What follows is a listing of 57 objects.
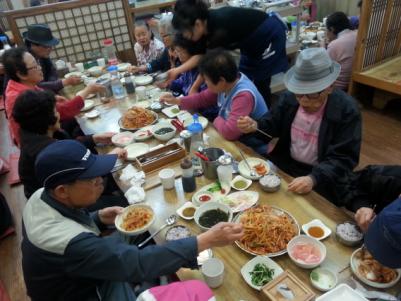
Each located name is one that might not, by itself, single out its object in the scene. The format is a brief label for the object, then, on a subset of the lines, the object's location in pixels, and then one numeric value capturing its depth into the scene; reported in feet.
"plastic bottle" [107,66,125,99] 11.89
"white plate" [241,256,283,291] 4.60
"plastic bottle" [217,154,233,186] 6.51
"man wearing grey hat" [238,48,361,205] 6.52
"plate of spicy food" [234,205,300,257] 5.07
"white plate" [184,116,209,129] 8.96
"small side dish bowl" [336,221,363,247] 4.89
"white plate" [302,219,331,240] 5.14
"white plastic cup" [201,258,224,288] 4.53
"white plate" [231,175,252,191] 6.46
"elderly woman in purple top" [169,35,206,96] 11.34
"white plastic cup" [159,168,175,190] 6.65
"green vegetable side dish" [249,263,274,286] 4.55
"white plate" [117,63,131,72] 14.84
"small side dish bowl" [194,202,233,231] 5.69
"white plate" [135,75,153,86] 12.98
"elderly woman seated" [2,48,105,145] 10.23
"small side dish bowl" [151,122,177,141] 8.57
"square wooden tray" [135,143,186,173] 7.38
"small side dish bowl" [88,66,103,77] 14.52
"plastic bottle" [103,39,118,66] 16.57
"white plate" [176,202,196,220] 5.92
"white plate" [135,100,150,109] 10.81
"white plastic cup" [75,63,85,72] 15.43
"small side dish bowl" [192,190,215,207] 6.18
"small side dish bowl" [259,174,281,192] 6.23
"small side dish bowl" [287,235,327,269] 4.67
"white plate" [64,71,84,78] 14.60
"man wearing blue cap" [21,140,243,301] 4.41
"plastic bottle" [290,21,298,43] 16.95
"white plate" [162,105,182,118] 9.97
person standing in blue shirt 10.05
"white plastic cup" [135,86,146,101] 11.57
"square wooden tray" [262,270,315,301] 4.12
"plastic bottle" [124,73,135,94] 12.18
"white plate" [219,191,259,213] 5.95
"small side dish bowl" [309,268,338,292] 4.37
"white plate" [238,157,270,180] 6.66
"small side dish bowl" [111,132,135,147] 8.66
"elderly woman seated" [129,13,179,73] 13.57
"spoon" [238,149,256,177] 6.69
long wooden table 4.59
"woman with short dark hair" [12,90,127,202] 7.68
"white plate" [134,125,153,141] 8.78
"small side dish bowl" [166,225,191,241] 5.48
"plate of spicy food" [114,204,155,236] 5.75
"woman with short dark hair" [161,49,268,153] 8.27
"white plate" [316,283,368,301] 4.15
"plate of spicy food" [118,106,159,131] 9.54
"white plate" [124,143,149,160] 8.03
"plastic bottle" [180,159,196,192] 6.43
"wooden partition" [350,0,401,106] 14.51
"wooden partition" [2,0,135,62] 15.64
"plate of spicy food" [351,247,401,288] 4.30
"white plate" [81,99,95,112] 11.32
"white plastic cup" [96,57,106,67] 15.64
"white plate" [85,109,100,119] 10.75
